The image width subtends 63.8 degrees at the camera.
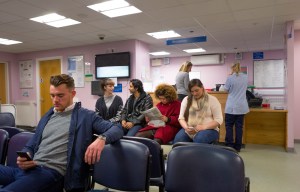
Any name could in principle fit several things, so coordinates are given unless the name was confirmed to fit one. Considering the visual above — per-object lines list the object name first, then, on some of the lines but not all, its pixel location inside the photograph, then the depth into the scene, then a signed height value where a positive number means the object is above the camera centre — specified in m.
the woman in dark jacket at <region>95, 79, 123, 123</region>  3.63 -0.28
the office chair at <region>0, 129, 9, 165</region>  2.05 -0.51
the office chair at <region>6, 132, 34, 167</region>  1.96 -0.48
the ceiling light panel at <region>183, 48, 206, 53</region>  8.17 +1.20
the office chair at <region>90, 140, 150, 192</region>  1.52 -0.53
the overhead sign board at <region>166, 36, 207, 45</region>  6.01 +1.15
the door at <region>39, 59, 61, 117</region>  7.56 +0.20
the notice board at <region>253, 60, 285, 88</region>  8.20 +0.38
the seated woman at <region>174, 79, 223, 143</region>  2.75 -0.37
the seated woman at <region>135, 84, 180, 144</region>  2.94 -0.39
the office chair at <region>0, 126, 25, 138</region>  2.41 -0.44
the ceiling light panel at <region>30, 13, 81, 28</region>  4.30 +1.24
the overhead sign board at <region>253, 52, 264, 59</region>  8.48 +1.05
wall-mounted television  6.20 +0.55
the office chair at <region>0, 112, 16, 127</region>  3.45 -0.48
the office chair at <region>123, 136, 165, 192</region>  1.89 -0.61
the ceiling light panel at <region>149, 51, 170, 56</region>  8.82 +1.19
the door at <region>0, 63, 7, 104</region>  7.95 +0.09
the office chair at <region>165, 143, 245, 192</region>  1.36 -0.50
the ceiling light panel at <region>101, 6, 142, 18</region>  3.97 +1.26
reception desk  4.71 -0.83
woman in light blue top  4.20 -0.35
